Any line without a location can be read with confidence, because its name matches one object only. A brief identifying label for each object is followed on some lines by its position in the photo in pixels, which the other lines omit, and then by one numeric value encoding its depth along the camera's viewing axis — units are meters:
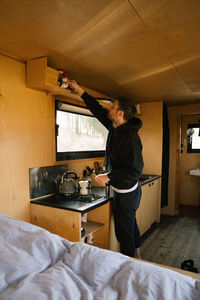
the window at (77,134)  2.55
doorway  5.04
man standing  2.12
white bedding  0.85
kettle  2.25
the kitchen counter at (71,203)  1.94
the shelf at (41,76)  1.93
